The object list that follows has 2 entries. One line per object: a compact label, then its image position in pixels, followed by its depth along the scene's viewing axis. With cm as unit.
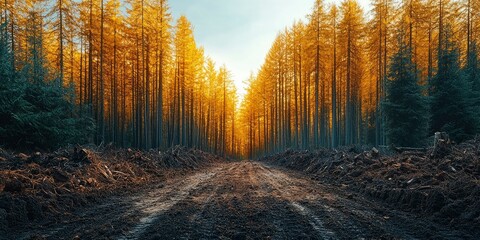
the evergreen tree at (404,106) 1538
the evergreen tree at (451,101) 1527
